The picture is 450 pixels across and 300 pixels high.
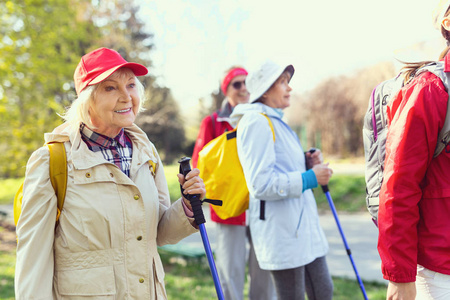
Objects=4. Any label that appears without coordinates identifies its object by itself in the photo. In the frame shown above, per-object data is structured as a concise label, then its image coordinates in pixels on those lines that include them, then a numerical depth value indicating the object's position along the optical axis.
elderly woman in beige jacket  1.87
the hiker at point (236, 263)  3.82
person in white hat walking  2.82
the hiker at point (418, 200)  1.71
